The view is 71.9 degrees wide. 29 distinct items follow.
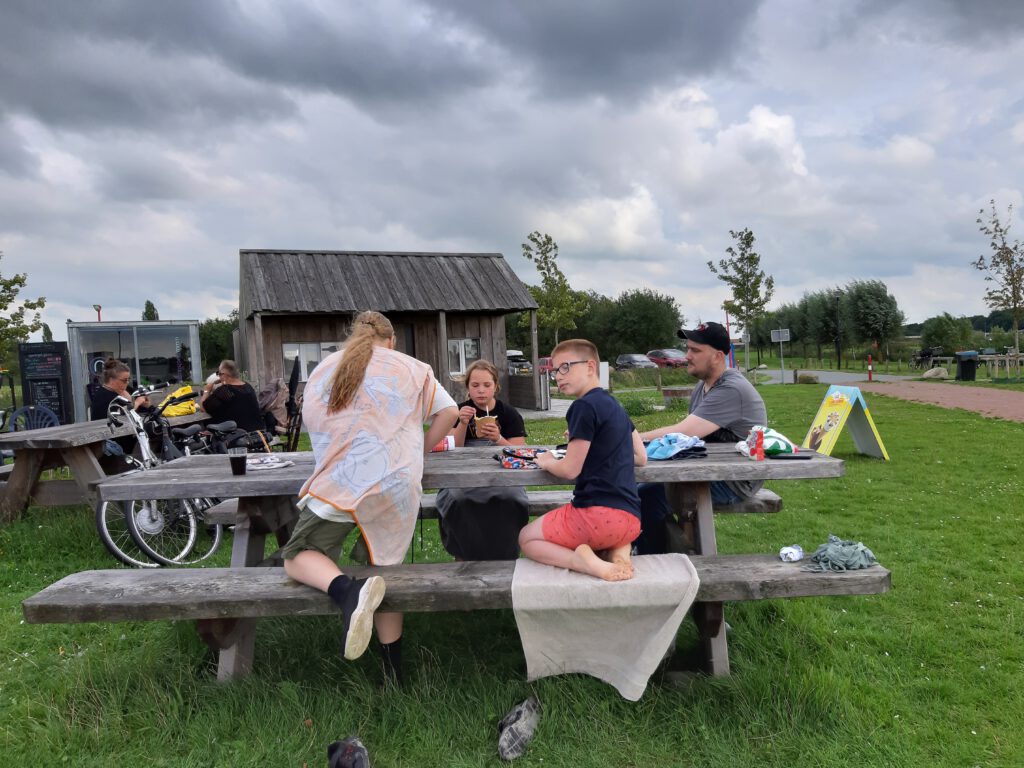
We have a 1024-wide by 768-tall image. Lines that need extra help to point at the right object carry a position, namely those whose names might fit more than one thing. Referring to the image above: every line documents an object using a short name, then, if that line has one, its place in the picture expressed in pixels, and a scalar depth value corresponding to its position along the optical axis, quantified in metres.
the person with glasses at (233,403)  7.42
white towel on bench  2.72
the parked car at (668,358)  38.22
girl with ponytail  2.93
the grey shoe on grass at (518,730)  2.63
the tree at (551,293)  34.94
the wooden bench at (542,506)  4.06
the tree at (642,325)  53.91
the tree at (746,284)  30.34
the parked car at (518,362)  37.62
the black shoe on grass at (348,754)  2.51
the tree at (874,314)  40.56
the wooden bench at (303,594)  2.79
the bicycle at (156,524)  5.25
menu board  13.66
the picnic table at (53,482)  5.97
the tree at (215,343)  48.09
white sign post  26.67
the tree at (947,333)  38.69
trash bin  23.67
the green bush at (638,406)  15.21
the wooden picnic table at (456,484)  3.17
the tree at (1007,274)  23.88
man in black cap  3.97
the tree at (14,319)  17.05
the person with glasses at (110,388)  7.83
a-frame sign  8.37
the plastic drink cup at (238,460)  3.53
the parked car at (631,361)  36.50
